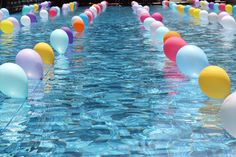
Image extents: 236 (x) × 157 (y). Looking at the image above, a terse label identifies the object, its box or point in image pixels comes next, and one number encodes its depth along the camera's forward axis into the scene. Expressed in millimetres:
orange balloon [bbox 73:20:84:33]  15312
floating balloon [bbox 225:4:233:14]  24092
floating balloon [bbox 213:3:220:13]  25781
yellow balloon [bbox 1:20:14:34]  14759
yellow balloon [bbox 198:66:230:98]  6043
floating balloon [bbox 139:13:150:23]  17953
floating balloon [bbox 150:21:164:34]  13617
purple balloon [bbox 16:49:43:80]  7395
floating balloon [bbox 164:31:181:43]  10635
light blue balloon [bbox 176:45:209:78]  7438
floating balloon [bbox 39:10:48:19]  21952
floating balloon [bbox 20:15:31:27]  17953
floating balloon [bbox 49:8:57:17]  23469
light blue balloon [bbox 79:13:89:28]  17516
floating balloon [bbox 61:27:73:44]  12158
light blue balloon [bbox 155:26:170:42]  12188
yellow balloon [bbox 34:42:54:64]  8797
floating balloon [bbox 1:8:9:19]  19214
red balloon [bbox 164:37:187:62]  8875
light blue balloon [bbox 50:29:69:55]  10523
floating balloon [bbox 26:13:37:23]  19209
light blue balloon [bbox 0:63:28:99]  6219
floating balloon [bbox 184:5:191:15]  24047
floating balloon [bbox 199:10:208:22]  20422
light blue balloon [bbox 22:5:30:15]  23528
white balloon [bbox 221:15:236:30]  15742
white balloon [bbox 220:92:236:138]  4203
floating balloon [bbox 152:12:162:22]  17547
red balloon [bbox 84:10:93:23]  18916
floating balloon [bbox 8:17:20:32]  15584
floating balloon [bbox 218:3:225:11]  24955
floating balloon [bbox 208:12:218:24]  18719
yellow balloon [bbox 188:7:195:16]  22455
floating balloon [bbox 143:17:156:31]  15455
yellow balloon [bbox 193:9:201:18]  21703
